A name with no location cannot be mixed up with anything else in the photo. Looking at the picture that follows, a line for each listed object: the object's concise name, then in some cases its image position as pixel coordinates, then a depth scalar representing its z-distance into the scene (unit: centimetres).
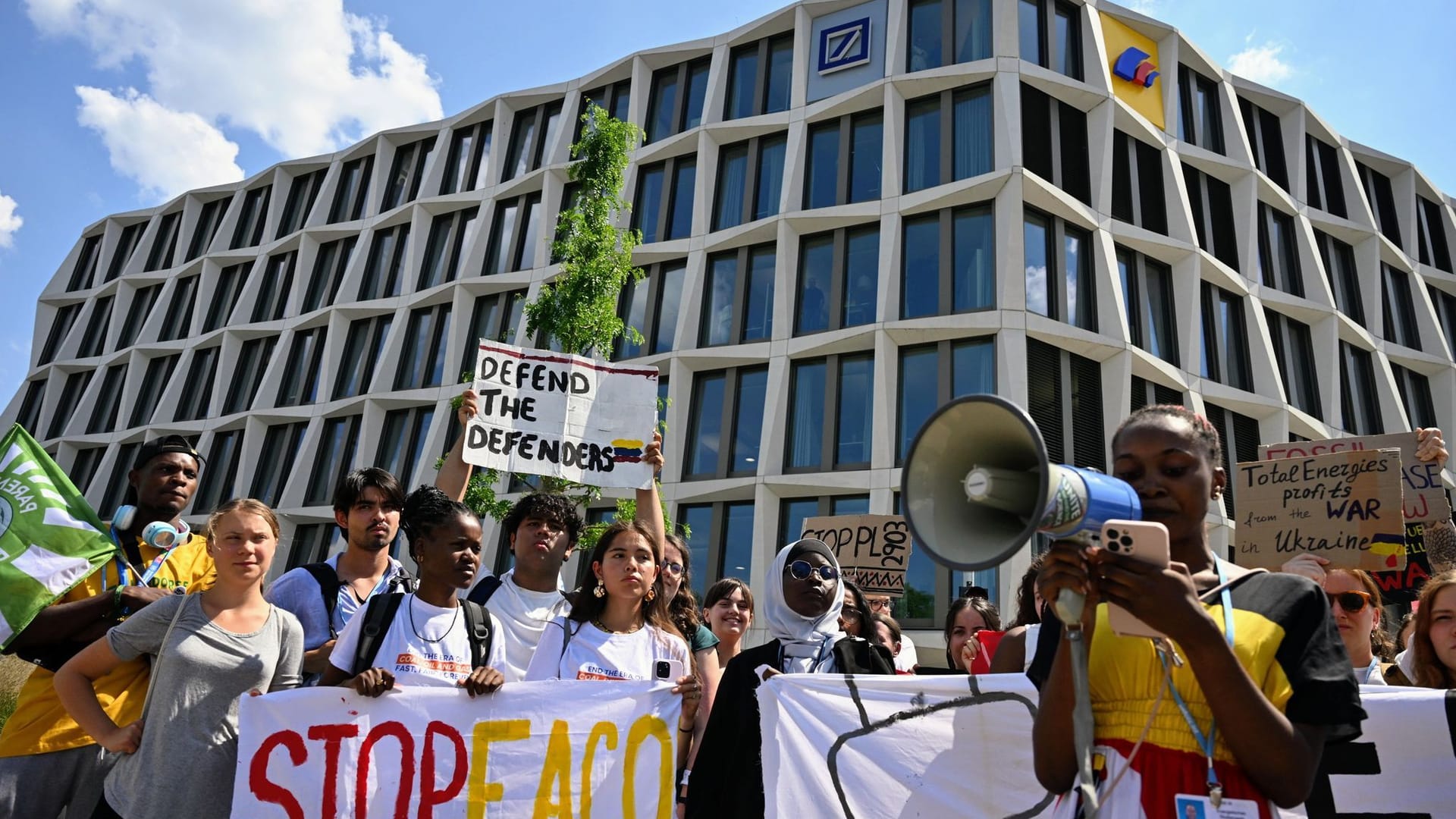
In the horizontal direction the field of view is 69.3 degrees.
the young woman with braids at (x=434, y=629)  427
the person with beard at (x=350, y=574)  480
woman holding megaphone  195
